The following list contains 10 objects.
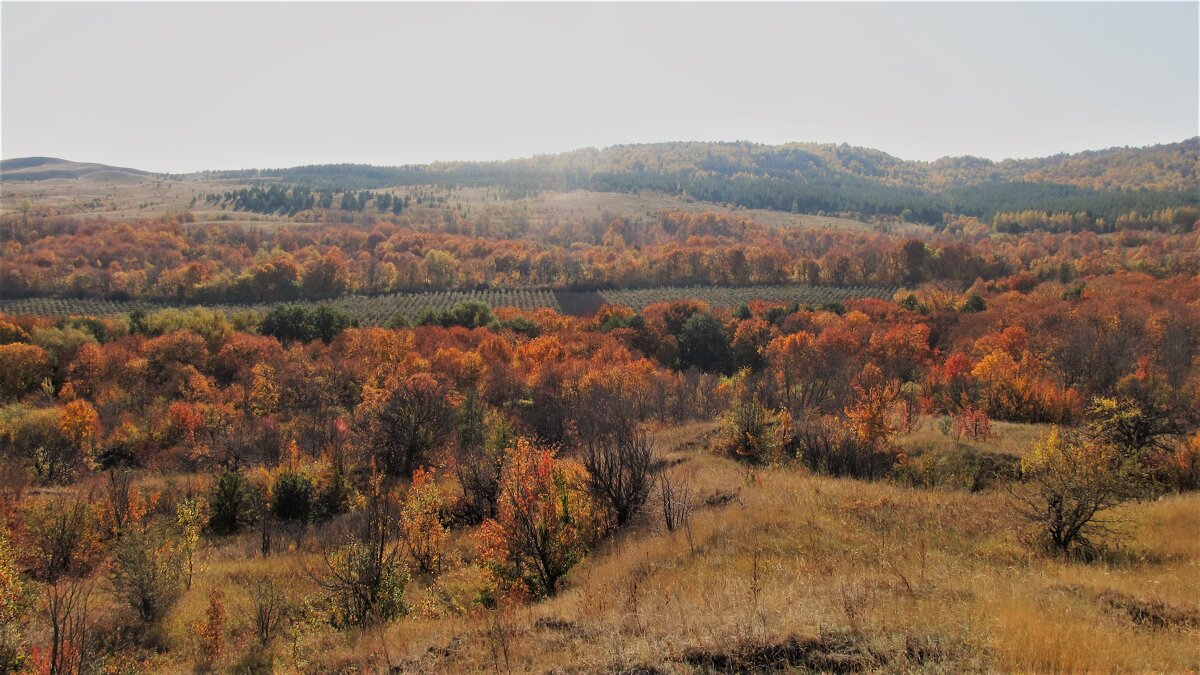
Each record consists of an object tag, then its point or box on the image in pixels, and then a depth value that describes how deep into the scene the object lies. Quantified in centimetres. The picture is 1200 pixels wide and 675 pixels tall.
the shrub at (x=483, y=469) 2497
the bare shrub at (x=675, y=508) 1844
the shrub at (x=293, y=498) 3228
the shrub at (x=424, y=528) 2033
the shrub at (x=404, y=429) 3472
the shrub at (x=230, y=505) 3091
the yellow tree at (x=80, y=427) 4381
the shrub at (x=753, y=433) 2898
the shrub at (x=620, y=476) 1997
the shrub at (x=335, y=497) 3348
